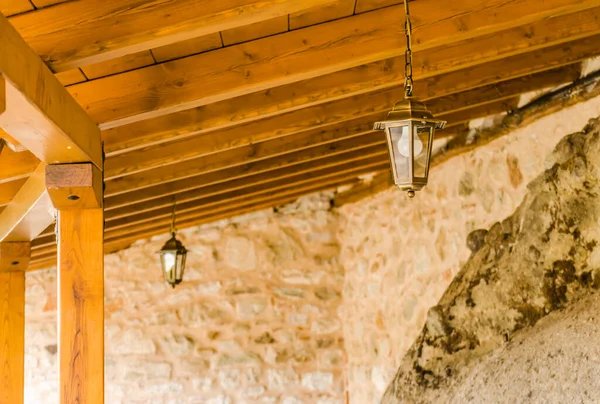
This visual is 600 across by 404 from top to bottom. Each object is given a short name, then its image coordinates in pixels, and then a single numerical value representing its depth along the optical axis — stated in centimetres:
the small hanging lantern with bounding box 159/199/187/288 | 517
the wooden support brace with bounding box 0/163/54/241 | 314
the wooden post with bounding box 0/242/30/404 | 421
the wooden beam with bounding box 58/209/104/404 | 260
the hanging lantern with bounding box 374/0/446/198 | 226
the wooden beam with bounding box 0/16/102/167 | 181
